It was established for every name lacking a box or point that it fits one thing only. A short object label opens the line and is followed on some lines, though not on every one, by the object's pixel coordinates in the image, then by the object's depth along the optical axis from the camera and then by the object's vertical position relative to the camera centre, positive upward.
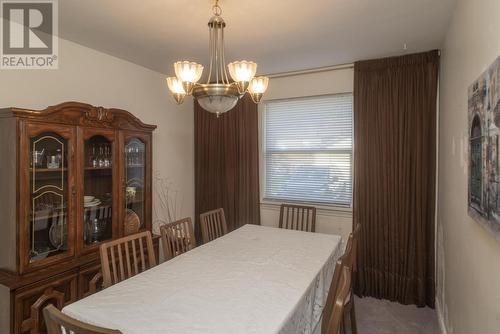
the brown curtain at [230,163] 3.60 +0.04
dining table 1.23 -0.64
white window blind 3.24 +0.19
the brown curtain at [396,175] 2.79 -0.09
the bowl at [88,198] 2.35 -0.26
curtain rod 3.15 +1.07
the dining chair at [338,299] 1.08 -0.53
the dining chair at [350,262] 1.64 -0.54
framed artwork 1.11 +0.07
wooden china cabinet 1.88 -0.24
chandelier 1.67 +0.47
